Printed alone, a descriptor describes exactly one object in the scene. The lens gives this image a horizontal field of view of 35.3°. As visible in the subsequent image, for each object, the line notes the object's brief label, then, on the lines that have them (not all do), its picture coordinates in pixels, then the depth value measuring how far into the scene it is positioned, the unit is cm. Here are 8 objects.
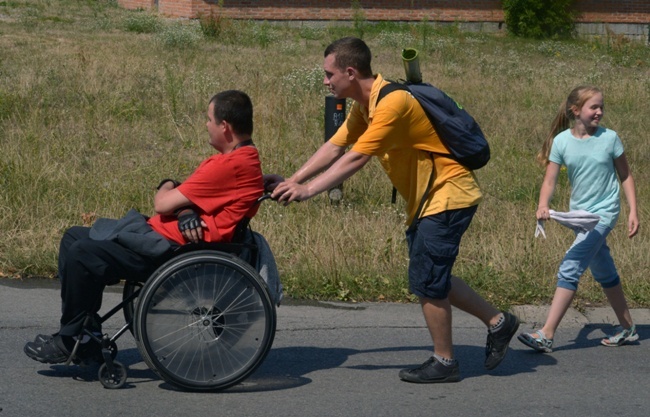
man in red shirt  496
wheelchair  498
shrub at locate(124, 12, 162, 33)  2143
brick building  2437
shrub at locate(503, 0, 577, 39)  2516
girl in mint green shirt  593
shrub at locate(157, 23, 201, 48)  1822
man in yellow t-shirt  503
